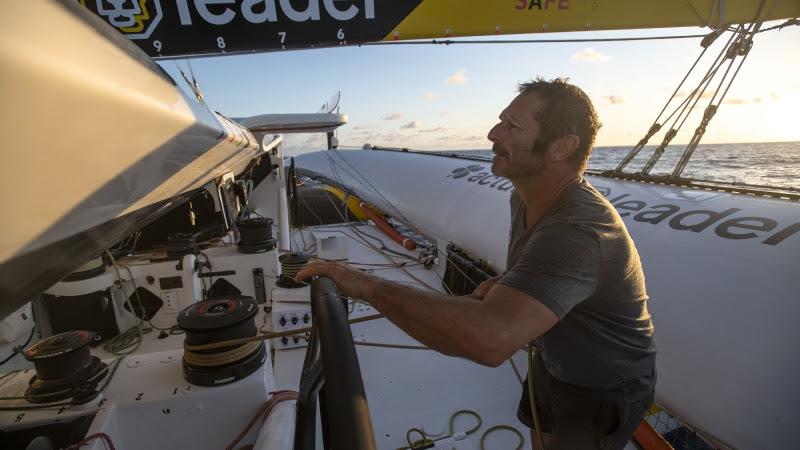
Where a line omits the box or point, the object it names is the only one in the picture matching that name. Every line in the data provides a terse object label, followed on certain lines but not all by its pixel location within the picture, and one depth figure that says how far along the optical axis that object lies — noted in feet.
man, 3.92
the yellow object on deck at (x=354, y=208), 34.98
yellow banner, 9.22
